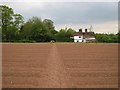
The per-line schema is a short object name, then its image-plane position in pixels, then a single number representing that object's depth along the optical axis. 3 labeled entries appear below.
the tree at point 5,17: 34.55
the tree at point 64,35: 39.58
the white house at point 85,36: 43.91
